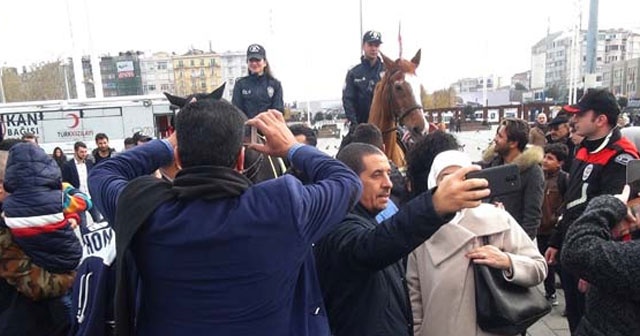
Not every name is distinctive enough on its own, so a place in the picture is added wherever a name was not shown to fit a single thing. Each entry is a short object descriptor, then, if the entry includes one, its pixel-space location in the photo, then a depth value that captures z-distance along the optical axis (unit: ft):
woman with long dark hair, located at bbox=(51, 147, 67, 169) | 35.29
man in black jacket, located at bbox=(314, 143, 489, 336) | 5.22
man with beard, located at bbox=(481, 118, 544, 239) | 13.75
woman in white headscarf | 7.55
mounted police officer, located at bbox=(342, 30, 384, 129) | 21.48
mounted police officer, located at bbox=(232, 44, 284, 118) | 20.68
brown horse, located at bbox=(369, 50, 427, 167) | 18.19
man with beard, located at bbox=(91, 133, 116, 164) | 30.76
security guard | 11.82
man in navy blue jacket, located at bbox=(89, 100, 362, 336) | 5.12
